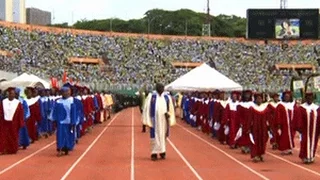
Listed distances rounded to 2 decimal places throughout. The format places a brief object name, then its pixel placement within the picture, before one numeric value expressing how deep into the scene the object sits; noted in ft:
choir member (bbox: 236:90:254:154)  49.13
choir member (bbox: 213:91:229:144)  61.89
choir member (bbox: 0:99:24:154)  50.95
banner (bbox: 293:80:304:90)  78.58
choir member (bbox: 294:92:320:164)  45.69
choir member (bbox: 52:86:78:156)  50.55
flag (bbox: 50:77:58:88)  102.76
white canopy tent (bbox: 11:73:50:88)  86.70
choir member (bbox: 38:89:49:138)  65.39
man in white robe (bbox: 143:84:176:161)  47.74
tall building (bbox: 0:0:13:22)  249.95
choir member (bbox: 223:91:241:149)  56.76
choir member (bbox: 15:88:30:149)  55.10
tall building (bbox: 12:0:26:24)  270.66
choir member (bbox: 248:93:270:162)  47.11
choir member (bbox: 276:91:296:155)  51.70
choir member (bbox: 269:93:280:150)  49.50
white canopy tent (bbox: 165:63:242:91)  90.75
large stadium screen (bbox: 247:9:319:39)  150.43
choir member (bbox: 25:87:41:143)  61.51
